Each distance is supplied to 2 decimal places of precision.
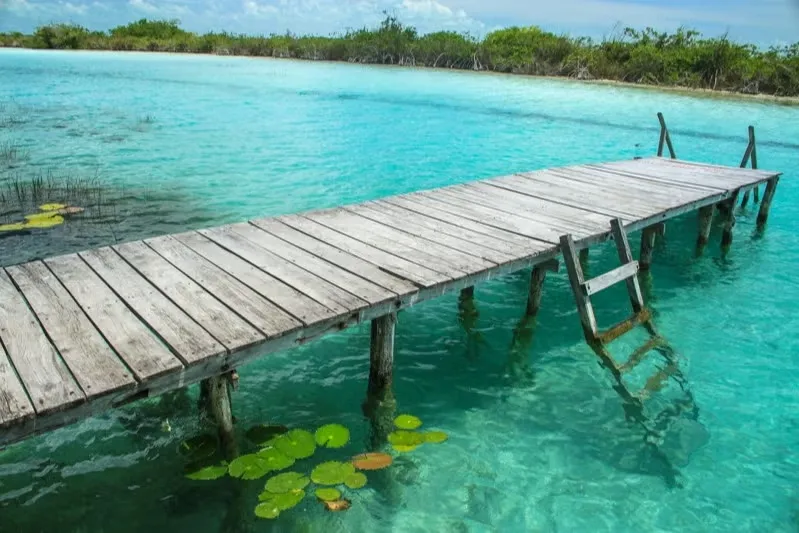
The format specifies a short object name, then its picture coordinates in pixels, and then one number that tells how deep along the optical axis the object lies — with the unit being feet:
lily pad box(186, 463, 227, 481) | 13.60
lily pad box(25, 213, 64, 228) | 31.24
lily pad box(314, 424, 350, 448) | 14.96
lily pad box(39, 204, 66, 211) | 34.06
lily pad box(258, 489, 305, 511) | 12.97
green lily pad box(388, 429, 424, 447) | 15.48
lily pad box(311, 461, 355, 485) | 13.75
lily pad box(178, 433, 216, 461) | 14.37
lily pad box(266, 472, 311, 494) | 13.38
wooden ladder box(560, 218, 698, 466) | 17.33
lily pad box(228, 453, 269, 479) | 13.61
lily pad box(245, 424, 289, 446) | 15.15
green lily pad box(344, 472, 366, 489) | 13.76
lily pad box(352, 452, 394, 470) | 14.51
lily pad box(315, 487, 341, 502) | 13.44
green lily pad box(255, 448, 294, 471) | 14.07
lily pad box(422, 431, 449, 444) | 15.76
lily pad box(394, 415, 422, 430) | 16.14
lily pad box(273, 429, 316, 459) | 14.52
